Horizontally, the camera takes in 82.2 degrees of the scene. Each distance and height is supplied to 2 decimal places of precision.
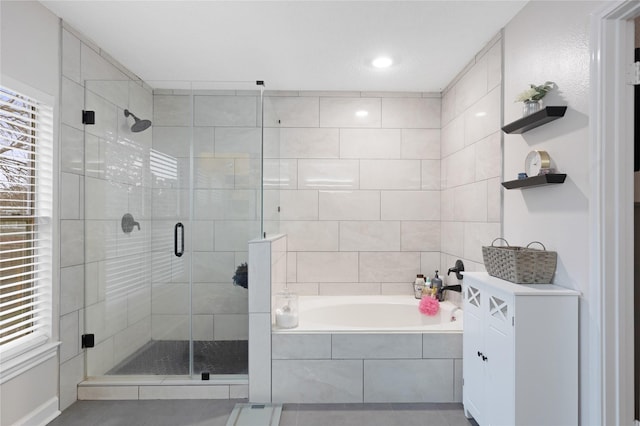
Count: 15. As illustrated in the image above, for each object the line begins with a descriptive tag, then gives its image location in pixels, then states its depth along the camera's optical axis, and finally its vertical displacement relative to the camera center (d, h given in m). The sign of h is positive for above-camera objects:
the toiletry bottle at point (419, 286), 3.38 -0.64
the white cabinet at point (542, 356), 1.64 -0.63
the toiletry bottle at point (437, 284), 3.23 -0.60
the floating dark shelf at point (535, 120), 1.73 +0.49
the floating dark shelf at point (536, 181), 1.72 +0.18
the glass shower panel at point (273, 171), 2.81 +0.41
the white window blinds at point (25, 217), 1.95 -0.01
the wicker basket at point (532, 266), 1.80 -0.24
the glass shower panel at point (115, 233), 2.52 -0.12
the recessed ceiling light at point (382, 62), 2.77 +1.19
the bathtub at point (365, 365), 2.45 -1.00
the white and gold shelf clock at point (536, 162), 1.83 +0.28
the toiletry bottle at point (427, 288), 3.28 -0.65
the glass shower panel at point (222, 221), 2.50 -0.04
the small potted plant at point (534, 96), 1.84 +0.62
